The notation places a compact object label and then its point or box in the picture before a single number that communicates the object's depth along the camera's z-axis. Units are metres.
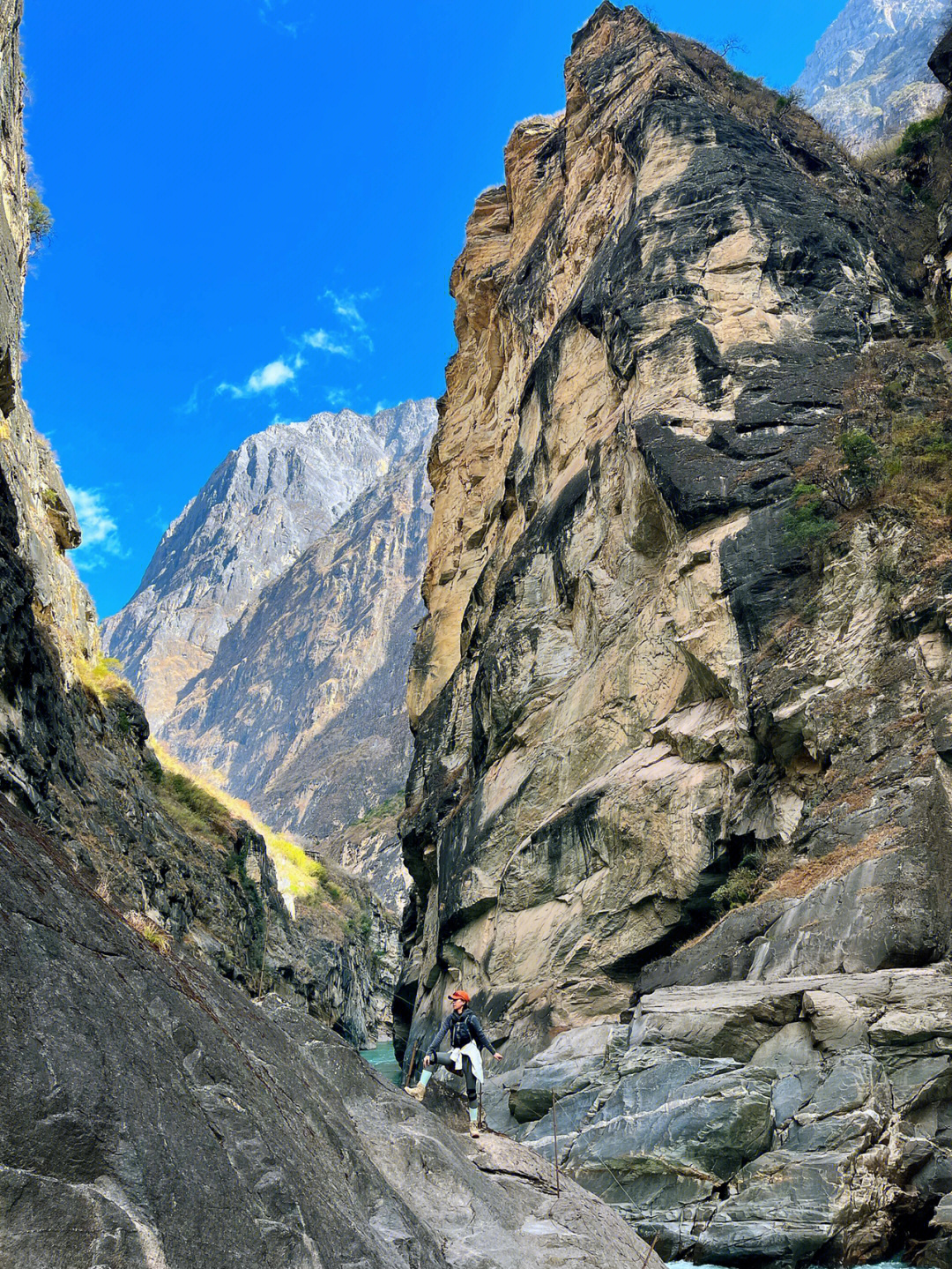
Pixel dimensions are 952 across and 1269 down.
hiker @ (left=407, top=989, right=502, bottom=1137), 9.69
